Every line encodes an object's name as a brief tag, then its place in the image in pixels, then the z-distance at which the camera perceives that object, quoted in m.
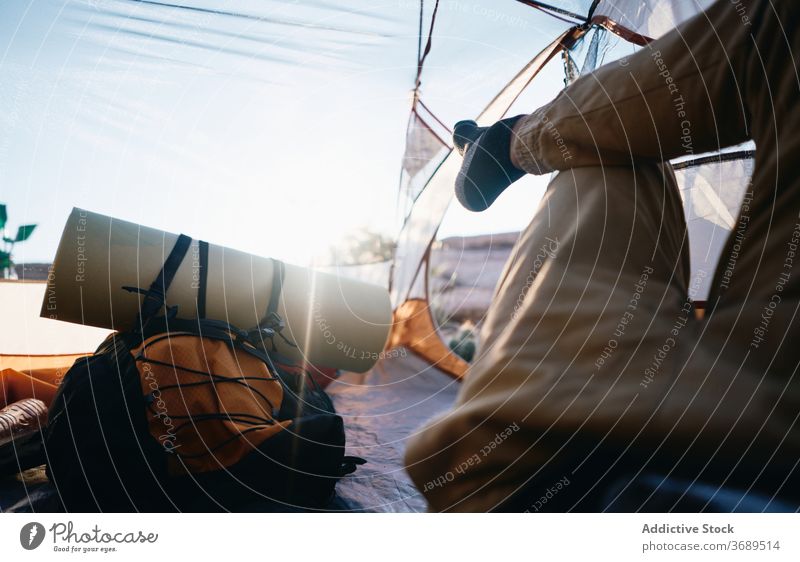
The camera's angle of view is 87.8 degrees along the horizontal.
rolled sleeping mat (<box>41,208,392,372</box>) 0.64
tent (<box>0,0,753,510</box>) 0.80
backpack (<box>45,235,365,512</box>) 0.47
